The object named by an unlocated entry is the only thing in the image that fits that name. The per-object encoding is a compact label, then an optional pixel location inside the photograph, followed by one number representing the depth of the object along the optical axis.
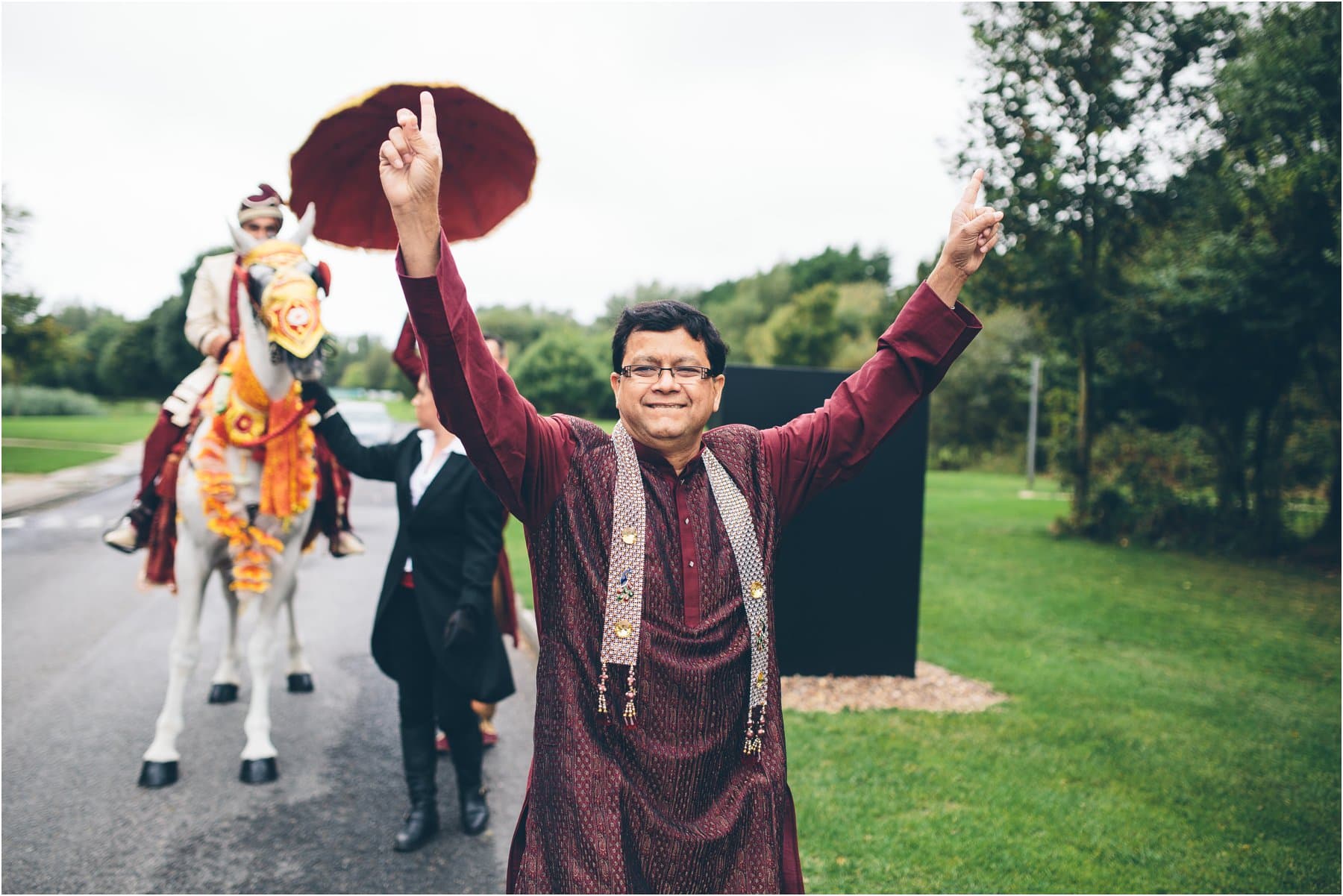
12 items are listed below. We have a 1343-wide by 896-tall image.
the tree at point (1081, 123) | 14.88
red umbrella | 2.68
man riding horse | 4.93
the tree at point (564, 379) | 46.19
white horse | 4.49
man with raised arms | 1.97
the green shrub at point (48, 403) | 45.32
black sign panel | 6.86
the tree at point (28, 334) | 21.17
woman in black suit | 4.09
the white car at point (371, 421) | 21.95
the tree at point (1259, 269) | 11.57
